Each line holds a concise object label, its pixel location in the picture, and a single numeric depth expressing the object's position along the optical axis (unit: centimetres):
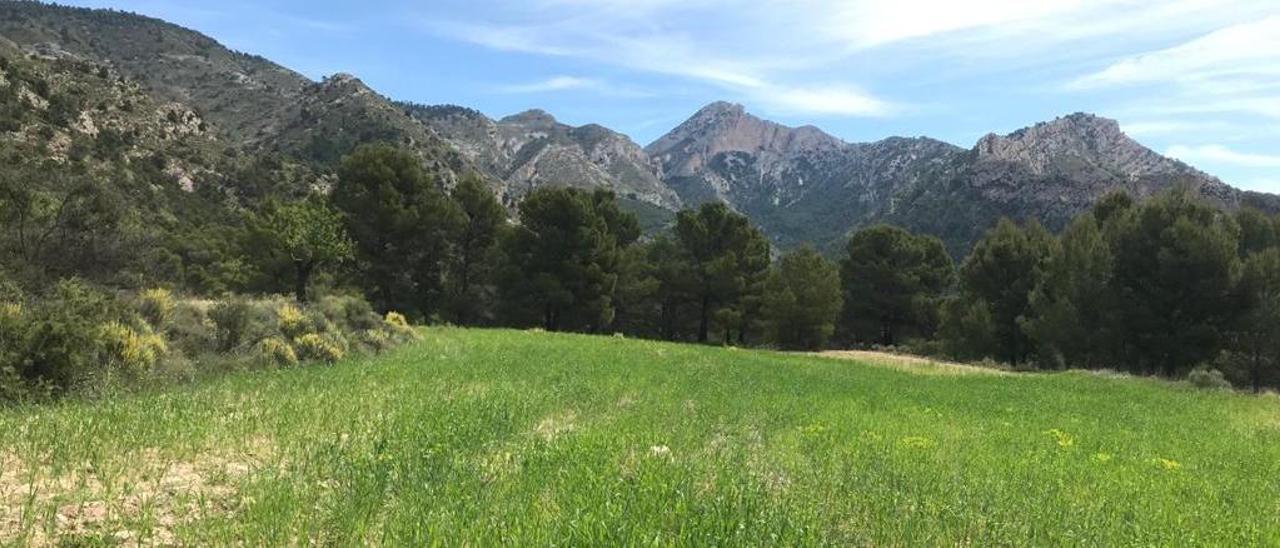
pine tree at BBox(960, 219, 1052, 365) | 5600
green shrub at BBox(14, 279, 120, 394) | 1090
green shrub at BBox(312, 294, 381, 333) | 2349
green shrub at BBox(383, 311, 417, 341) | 2589
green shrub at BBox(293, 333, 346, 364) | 1870
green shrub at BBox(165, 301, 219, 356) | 1612
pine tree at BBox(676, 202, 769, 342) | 6338
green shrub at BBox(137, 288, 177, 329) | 1612
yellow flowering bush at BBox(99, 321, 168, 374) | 1287
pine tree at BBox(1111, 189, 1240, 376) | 3884
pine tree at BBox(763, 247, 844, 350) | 5922
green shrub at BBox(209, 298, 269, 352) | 1756
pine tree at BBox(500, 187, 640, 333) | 5562
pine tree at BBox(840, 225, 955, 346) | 6912
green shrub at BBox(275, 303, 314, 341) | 1941
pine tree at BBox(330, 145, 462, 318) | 5209
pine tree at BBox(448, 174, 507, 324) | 6016
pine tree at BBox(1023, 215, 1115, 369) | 4373
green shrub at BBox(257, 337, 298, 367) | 1684
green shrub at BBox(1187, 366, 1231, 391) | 2976
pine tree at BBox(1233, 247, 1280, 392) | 3778
